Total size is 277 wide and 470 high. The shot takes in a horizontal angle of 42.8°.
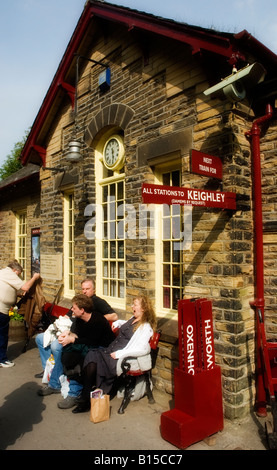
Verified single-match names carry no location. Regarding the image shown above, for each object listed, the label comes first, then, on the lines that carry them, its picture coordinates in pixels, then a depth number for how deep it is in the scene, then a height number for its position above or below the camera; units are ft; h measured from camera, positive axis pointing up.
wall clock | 19.93 +5.40
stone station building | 13.25 +3.63
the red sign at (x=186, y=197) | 11.46 +1.66
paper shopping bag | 13.17 -6.09
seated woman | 14.12 -4.35
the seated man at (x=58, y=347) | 16.20 -4.72
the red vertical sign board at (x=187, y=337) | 12.15 -3.21
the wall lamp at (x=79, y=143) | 20.25 +6.06
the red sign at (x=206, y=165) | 12.11 +2.87
